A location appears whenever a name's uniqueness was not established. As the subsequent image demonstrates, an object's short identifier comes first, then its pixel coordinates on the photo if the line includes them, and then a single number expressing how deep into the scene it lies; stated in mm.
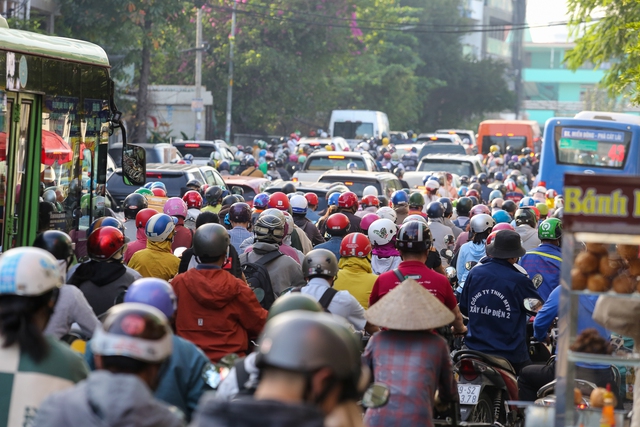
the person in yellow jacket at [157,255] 17547
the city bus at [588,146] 54469
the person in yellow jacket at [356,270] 16484
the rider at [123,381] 6551
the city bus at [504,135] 95062
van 93250
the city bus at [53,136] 16891
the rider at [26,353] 8125
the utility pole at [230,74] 85812
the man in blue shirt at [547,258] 18922
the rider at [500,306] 15680
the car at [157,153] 52469
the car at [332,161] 45031
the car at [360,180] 36625
